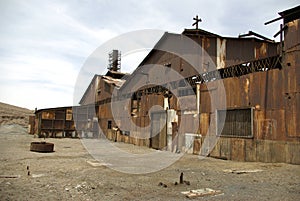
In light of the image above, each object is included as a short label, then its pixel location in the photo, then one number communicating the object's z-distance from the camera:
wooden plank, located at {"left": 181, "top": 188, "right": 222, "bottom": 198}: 5.58
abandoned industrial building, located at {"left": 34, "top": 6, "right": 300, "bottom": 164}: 9.72
